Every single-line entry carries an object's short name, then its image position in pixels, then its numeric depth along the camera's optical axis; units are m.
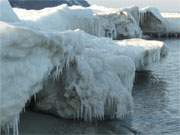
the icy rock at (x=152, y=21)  55.53
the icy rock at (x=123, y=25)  44.56
